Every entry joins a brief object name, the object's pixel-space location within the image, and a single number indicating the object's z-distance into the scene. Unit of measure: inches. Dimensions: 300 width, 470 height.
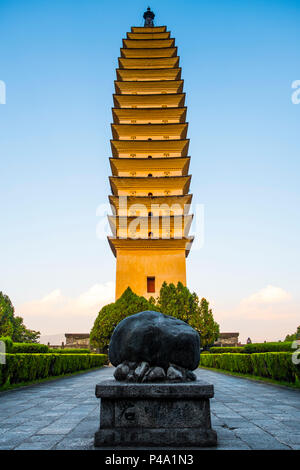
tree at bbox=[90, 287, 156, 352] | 693.3
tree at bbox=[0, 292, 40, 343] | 1052.1
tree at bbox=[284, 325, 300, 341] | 941.7
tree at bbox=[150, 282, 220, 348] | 720.3
